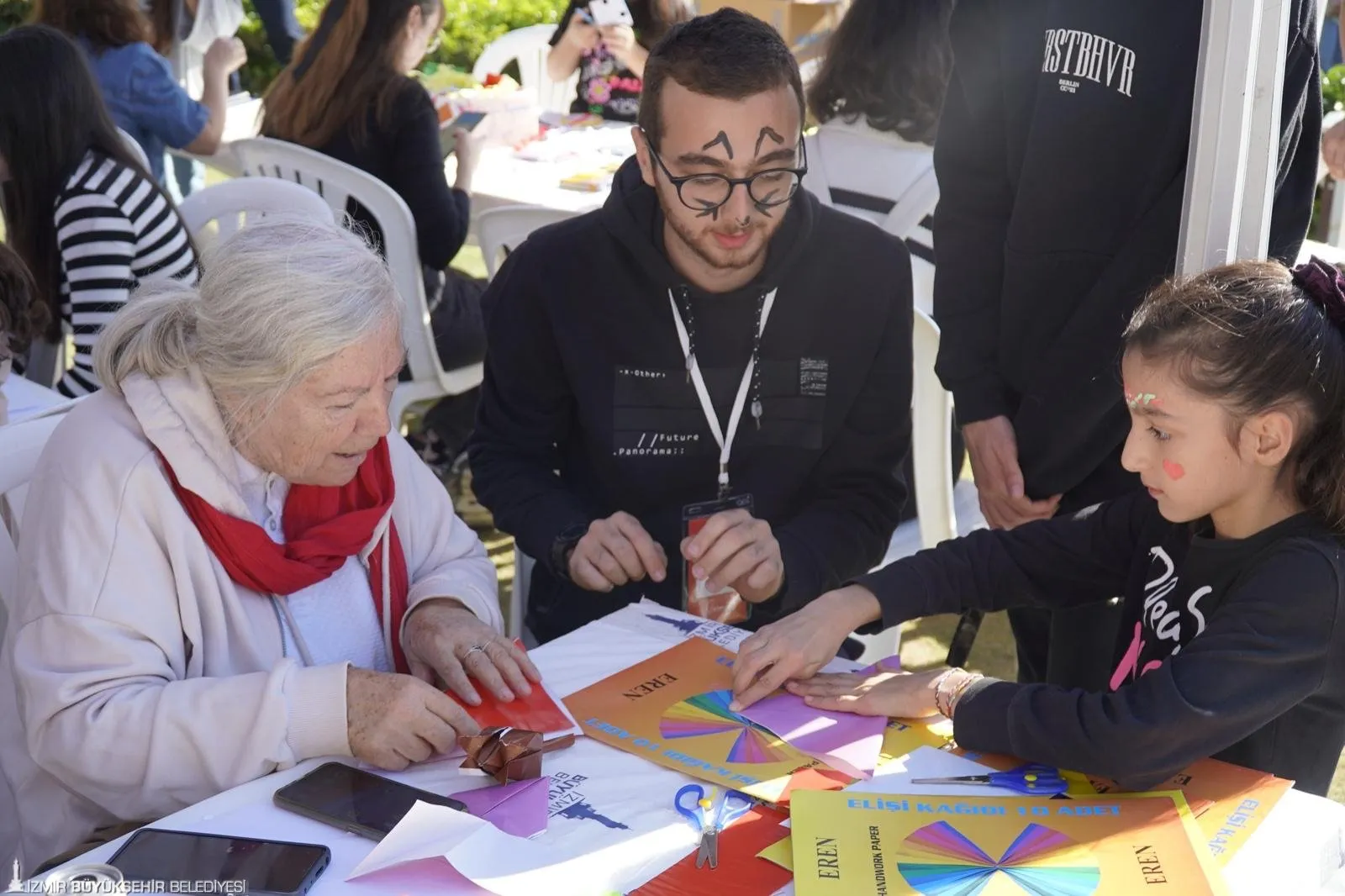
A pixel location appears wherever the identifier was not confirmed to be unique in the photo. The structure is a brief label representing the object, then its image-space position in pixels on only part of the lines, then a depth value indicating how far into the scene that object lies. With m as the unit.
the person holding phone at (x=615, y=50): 5.77
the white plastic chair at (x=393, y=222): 4.20
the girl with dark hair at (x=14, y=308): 2.82
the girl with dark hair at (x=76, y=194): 3.39
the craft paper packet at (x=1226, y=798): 1.47
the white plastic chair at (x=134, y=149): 3.78
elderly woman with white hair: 1.69
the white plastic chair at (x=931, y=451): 3.17
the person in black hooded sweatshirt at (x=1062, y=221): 2.18
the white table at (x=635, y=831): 1.40
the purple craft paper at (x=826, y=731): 1.63
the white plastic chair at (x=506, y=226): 3.89
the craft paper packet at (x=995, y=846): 1.36
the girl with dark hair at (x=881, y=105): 3.85
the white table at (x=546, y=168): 4.58
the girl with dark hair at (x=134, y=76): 4.89
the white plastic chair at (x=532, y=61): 6.94
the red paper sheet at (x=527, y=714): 1.70
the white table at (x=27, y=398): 2.95
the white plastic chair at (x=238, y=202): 3.54
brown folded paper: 1.57
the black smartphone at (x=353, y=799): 1.49
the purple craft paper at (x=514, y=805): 1.50
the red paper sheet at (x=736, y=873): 1.39
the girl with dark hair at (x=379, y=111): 4.33
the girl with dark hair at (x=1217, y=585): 1.55
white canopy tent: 1.75
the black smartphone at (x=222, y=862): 1.36
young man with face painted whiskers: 2.29
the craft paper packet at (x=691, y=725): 1.60
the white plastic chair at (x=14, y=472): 2.06
